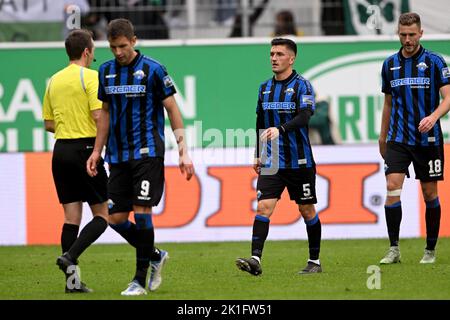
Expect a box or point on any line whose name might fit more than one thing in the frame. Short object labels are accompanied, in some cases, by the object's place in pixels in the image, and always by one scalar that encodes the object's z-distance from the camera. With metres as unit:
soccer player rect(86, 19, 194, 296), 15.33
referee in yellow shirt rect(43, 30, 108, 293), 16.52
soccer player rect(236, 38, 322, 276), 18.11
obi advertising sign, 27.11
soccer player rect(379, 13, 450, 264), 19.47
